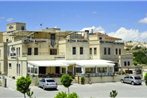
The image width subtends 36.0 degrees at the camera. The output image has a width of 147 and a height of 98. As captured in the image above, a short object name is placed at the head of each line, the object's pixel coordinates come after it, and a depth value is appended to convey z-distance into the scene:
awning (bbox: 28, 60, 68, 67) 32.57
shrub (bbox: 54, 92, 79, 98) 10.82
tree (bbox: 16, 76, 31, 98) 20.16
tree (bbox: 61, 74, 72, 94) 24.17
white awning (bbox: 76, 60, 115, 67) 34.58
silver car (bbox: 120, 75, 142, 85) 32.49
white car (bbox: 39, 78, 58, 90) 27.66
